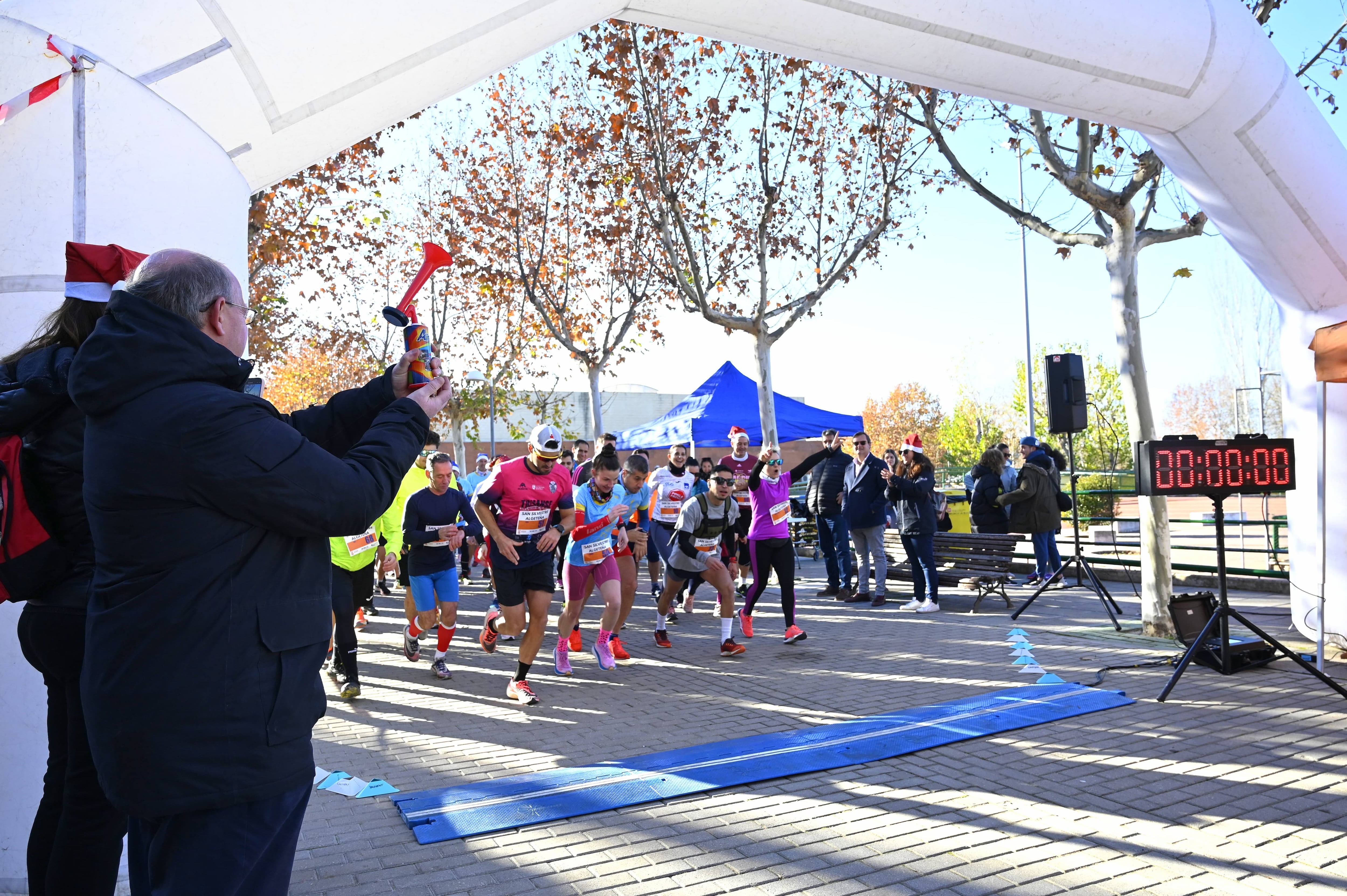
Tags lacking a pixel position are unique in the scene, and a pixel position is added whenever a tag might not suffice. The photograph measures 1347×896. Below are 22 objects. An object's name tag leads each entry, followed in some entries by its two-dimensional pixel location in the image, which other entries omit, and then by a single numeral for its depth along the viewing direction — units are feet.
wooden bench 38.75
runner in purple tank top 31.22
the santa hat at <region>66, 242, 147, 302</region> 9.25
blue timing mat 15.58
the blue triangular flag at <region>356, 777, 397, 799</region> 16.99
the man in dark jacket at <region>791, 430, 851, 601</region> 42.42
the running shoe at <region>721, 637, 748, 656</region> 30.07
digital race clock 22.80
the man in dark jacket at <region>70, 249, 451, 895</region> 6.45
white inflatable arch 11.98
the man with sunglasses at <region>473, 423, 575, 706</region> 24.70
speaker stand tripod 33.35
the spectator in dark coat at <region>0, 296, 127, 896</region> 8.63
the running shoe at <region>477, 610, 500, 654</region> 30.63
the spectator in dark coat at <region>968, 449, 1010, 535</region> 42.24
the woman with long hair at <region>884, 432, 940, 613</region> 39.27
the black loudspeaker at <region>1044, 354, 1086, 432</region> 35.88
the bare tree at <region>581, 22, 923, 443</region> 48.60
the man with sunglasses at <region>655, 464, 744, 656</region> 30.32
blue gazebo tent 66.59
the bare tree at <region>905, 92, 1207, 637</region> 28.84
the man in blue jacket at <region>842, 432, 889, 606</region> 41.14
